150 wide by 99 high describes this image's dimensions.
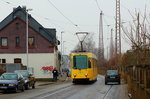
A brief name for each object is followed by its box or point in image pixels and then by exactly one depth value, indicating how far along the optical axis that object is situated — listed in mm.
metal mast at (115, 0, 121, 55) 55328
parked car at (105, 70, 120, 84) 42531
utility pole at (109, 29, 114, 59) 85606
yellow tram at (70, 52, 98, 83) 40438
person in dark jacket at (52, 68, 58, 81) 51969
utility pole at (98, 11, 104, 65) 75162
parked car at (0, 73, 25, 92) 28219
